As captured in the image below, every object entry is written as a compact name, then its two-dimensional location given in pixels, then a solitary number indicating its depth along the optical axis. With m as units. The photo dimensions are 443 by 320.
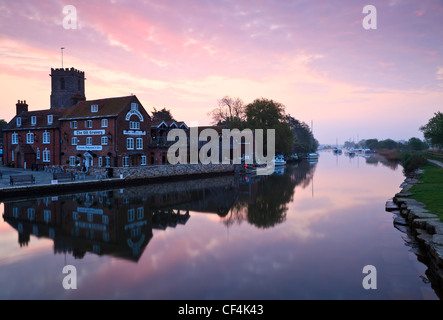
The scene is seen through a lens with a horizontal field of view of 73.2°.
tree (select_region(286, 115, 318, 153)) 146.75
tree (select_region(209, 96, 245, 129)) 81.75
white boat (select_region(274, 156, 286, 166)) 75.06
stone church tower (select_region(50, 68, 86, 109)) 60.12
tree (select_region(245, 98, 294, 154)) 73.44
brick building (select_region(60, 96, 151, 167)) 40.94
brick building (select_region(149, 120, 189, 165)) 46.56
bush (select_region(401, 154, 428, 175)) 57.66
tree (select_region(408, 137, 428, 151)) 118.62
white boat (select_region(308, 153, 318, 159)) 113.48
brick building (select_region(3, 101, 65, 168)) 45.66
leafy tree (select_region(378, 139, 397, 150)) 177.05
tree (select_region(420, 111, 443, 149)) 62.50
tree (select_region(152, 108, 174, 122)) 96.31
